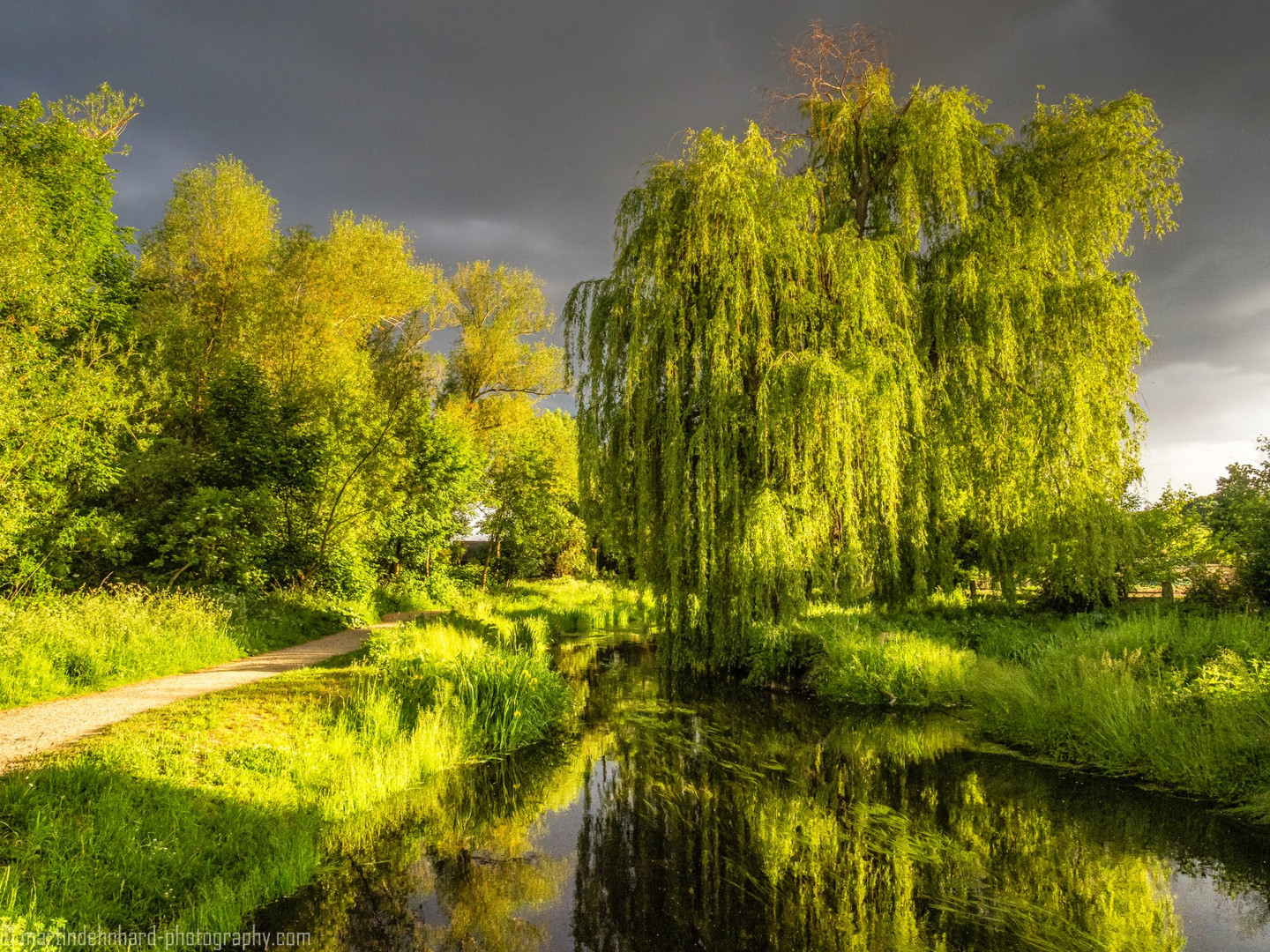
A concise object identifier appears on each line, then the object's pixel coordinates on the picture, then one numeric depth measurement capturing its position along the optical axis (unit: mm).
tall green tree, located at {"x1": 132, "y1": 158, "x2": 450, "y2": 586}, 15539
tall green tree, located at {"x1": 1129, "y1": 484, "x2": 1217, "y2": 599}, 12188
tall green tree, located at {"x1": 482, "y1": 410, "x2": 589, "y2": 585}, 26797
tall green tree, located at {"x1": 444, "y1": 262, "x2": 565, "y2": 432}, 28016
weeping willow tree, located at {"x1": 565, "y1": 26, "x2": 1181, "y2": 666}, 10297
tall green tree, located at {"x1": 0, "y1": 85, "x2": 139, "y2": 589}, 10930
